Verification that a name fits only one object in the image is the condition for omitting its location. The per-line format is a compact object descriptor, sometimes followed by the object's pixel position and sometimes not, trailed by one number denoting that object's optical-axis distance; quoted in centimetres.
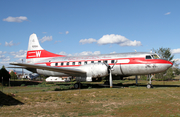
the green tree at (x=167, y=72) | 4172
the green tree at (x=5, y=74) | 3659
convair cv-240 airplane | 1859
